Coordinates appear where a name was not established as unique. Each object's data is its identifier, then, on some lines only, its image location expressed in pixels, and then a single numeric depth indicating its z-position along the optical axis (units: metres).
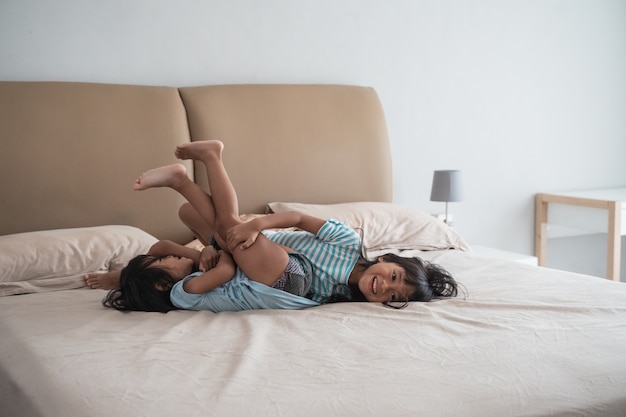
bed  1.24
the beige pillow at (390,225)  2.75
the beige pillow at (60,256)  2.13
